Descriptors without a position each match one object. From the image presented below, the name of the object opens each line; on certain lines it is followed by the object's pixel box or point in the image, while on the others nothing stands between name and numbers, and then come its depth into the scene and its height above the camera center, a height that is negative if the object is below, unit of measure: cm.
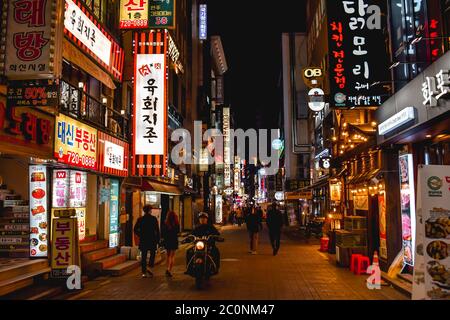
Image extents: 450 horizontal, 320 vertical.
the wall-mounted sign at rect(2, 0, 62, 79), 896 +324
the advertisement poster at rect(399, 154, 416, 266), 1155 -32
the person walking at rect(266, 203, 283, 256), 1861 -134
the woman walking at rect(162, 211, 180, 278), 1319 -120
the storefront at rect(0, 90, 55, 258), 1053 +14
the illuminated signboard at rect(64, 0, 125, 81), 1231 +508
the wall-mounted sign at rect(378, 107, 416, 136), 1048 +188
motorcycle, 1071 -164
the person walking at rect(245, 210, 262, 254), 1922 -146
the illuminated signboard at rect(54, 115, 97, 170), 1168 +156
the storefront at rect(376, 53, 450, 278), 925 +143
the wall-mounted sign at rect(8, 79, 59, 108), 912 +217
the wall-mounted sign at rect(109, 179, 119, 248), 1642 -77
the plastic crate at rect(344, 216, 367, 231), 1477 -99
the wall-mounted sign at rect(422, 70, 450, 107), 871 +221
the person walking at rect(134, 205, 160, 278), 1273 -112
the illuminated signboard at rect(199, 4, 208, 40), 4597 +1838
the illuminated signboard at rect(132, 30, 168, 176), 1703 +364
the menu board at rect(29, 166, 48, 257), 1162 -38
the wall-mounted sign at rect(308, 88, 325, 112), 2562 +542
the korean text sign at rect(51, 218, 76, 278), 1075 -117
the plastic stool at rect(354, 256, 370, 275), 1300 -214
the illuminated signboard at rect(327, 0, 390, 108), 1380 +452
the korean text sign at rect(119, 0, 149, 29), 1711 +719
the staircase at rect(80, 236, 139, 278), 1293 -202
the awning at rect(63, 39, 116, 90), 1250 +419
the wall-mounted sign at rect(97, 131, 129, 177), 1495 +151
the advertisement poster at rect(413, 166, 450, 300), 734 -69
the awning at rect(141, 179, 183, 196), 1984 +45
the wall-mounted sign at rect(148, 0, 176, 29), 1695 +709
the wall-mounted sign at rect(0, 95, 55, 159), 933 +153
